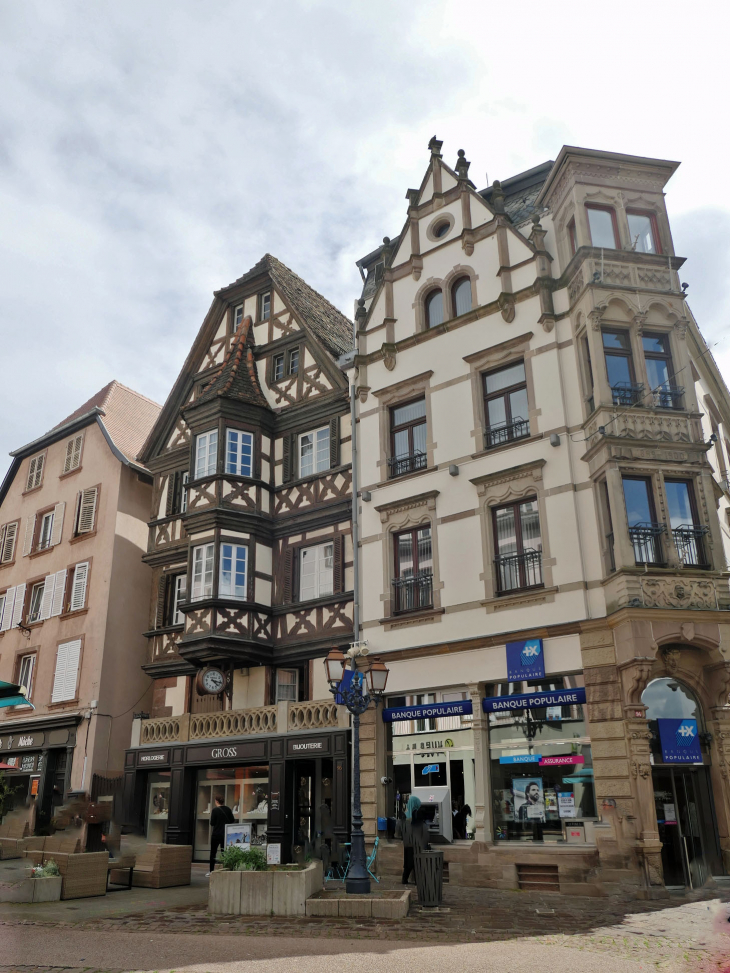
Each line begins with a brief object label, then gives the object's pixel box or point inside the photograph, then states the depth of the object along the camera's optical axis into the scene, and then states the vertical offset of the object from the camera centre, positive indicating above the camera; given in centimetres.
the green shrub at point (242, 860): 1280 -53
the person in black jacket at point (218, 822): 1773 +2
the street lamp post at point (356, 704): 1283 +189
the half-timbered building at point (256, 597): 2066 +563
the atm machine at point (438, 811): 1708 +16
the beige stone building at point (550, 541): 1527 +541
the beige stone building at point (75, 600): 2456 +672
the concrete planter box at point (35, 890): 1420 -102
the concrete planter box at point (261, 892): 1229 -96
